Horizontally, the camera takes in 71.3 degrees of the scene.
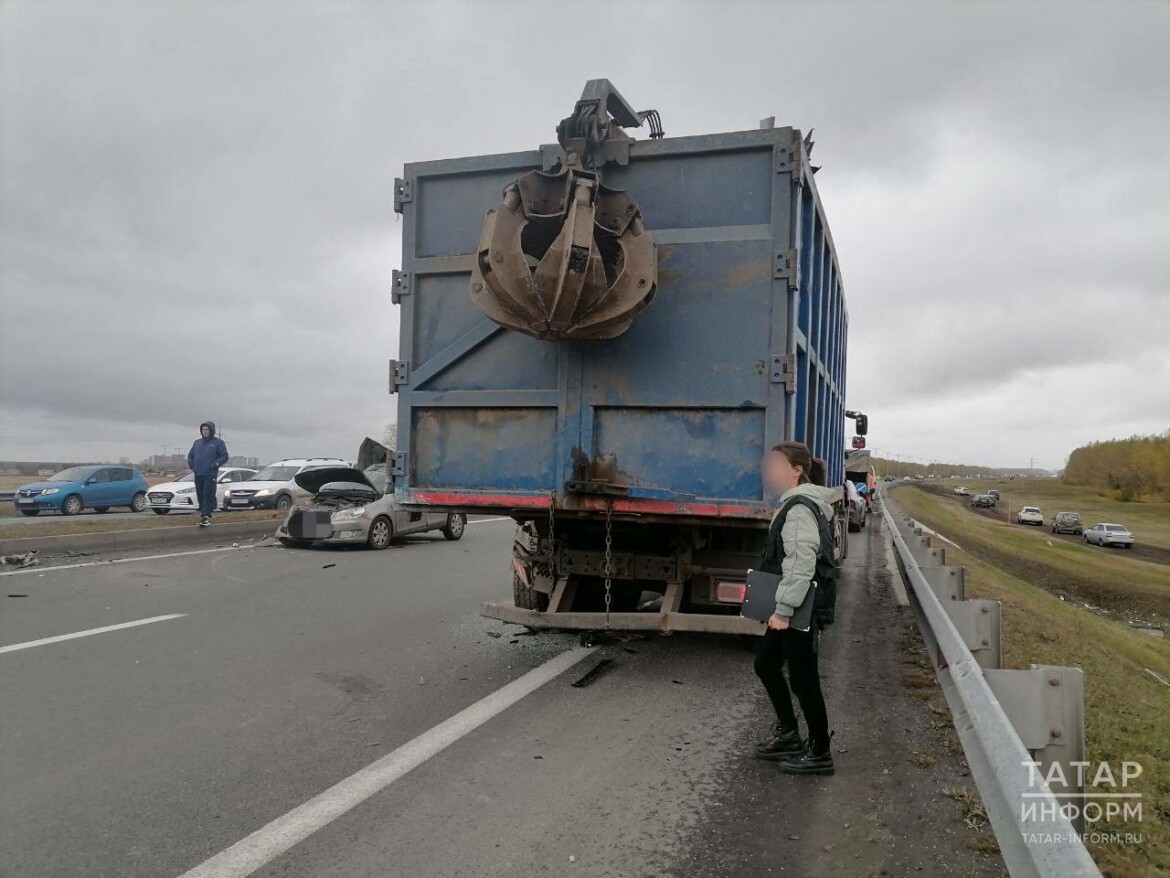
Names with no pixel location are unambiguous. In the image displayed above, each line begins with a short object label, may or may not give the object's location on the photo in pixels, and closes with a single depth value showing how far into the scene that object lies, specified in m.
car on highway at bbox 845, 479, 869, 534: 19.11
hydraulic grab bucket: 5.19
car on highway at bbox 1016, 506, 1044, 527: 71.69
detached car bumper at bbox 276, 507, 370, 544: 14.04
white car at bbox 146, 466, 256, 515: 23.92
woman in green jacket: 4.13
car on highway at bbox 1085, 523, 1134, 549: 52.72
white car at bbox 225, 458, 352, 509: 22.50
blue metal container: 5.63
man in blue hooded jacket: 15.37
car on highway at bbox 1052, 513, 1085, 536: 64.21
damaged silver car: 14.10
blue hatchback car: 22.72
